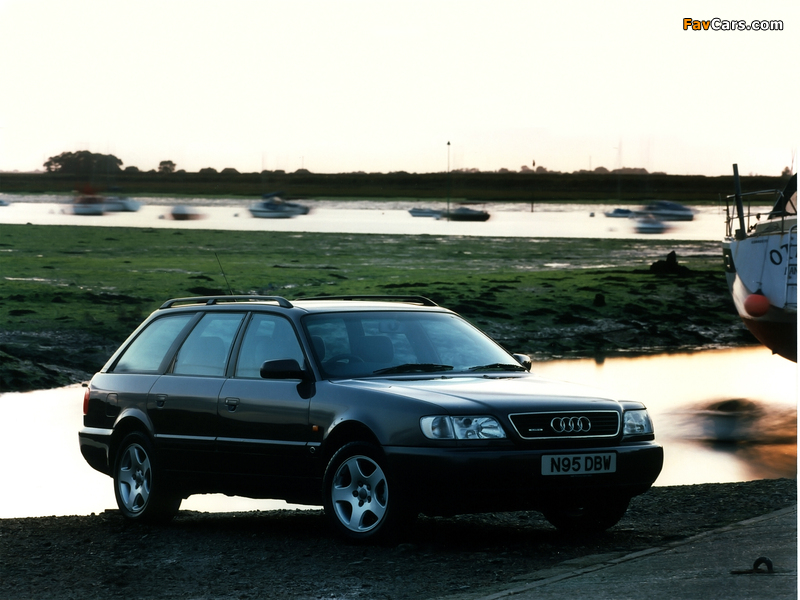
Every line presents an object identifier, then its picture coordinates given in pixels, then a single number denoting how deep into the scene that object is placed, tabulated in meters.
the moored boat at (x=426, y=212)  113.88
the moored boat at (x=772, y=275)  28.56
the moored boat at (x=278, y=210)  92.25
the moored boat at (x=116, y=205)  89.00
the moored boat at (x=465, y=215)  115.03
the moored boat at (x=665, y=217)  97.94
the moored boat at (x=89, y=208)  85.81
